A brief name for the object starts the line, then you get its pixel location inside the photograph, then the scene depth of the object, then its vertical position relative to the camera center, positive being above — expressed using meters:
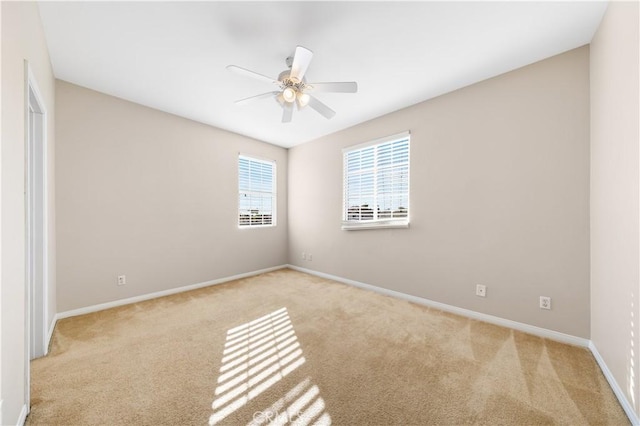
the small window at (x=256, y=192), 4.48 +0.40
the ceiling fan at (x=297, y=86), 1.92 +1.13
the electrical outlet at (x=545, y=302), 2.28 -0.85
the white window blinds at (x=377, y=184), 3.41 +0.44
